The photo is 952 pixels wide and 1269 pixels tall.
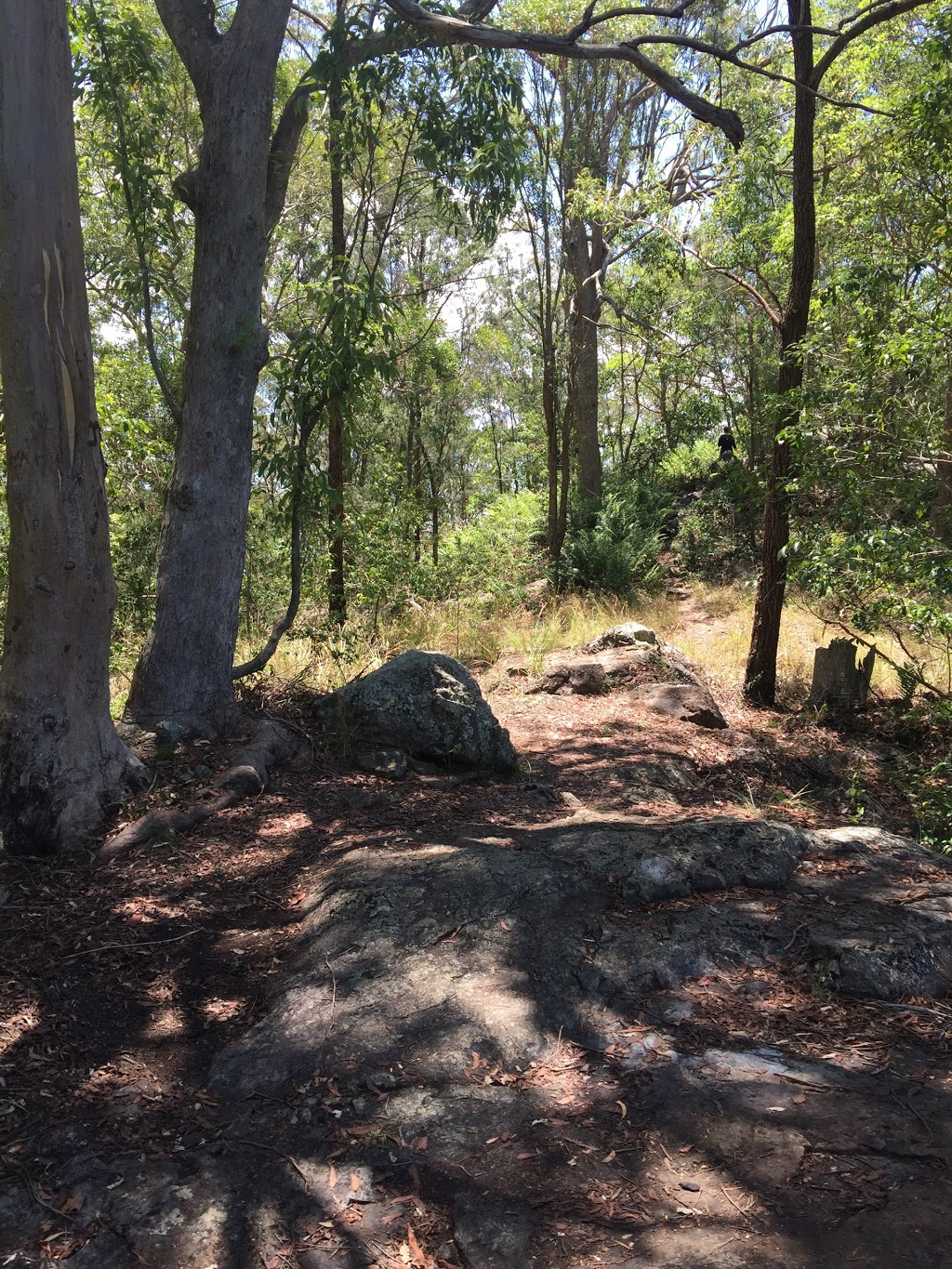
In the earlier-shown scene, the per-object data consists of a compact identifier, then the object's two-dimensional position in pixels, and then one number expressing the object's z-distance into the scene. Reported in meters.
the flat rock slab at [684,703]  8.45
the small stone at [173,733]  5.41
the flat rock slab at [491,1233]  2.01
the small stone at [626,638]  9.84
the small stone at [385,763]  6.01
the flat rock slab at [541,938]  2.92
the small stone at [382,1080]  2.66
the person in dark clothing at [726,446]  18.27
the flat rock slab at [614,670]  9.15
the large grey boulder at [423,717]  6.22
